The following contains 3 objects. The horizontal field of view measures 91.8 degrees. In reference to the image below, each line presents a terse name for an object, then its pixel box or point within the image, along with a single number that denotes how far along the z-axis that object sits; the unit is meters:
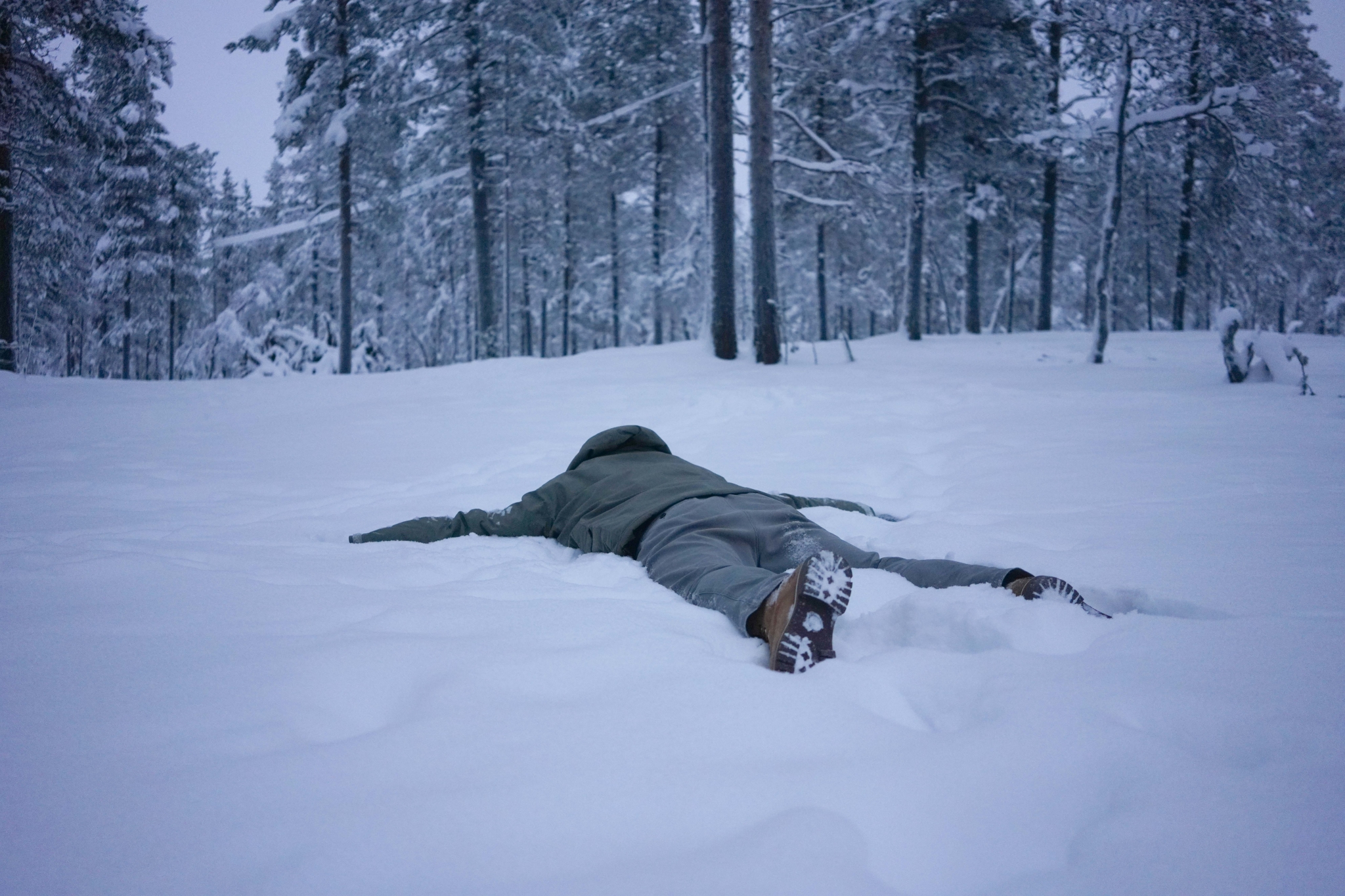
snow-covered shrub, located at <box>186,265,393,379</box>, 12.52
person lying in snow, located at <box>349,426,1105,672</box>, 1.43
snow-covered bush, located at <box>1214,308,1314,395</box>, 6.38
